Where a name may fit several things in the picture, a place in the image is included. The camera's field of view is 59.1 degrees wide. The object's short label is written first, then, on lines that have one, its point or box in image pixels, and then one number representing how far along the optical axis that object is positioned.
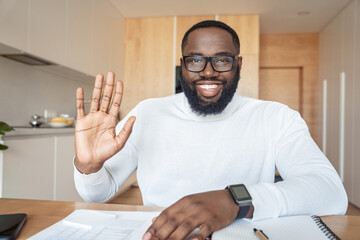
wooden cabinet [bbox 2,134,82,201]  1.92
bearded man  0.86
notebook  0.59
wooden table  0.65
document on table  0.60
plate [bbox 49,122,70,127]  2.91
